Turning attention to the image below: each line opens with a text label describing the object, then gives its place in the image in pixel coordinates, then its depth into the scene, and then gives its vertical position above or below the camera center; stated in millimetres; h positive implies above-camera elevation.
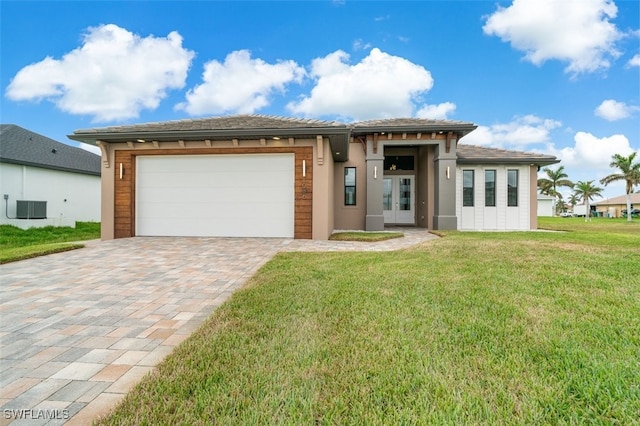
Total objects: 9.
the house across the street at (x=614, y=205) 46003 +1318
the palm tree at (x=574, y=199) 52662 +2592
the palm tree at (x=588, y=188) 35625 +3144
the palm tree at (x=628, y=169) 25906 +3933
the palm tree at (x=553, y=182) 39156 +4272
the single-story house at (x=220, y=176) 8445 +1121
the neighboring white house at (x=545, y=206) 31931 +778
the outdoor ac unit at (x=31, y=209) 12031 +112
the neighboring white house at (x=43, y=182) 12070 +1445
